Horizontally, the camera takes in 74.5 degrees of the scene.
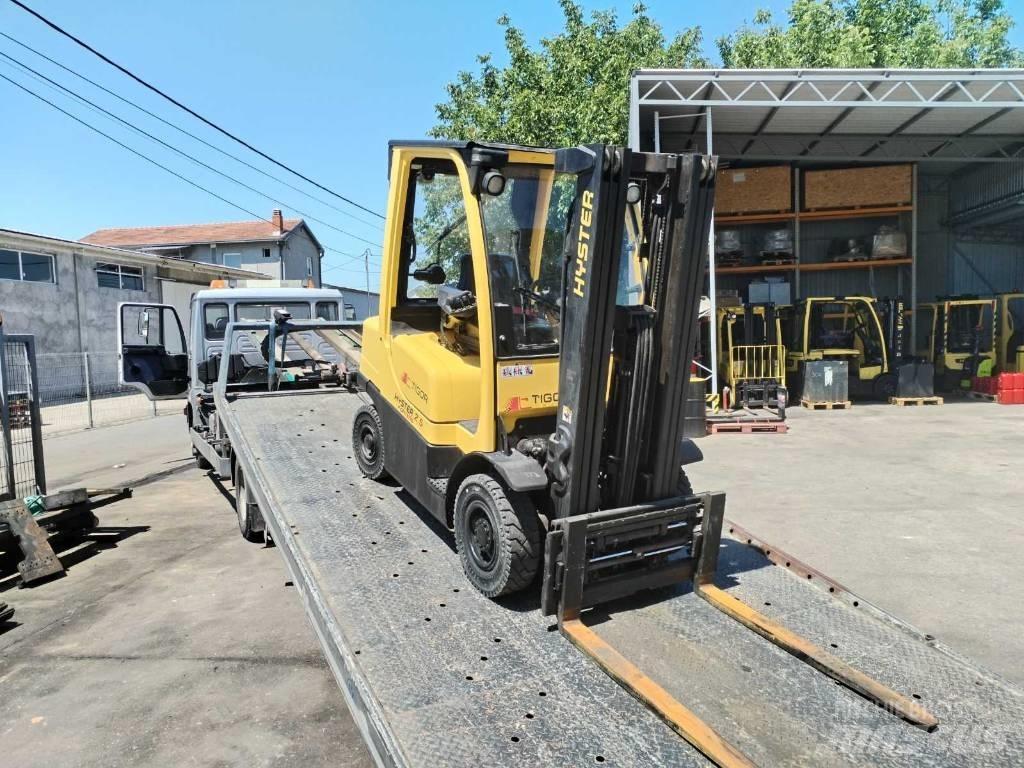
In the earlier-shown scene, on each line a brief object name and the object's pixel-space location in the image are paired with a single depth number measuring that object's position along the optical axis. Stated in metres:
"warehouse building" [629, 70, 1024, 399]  14.19
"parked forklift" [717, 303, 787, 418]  14.12
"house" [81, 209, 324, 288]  35.22
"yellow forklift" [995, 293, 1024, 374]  15.62
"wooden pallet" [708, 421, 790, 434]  12.09
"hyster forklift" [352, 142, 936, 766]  3.14
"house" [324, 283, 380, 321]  36.74
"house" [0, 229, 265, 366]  18.38
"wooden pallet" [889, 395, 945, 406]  14.81
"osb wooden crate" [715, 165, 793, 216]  17.14
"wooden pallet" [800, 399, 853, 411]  14.56
